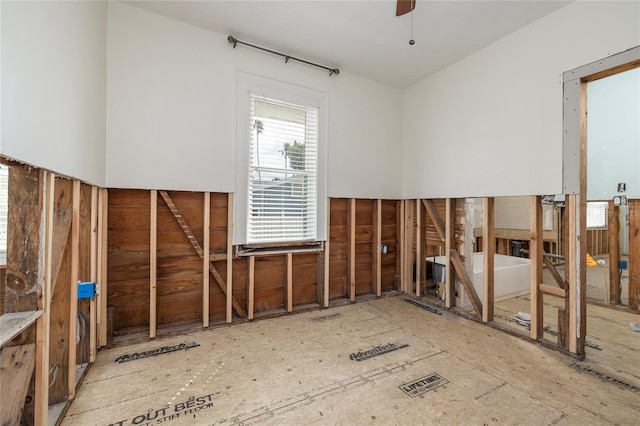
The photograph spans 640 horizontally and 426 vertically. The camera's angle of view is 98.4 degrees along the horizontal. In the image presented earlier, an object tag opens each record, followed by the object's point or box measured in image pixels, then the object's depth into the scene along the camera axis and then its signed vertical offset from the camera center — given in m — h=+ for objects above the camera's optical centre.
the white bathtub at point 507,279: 3.54 -0.86
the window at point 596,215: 5.32 +0.00
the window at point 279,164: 2.99 +0.59
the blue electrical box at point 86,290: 1.87 -0.52
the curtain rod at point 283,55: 2.83 +1.80
